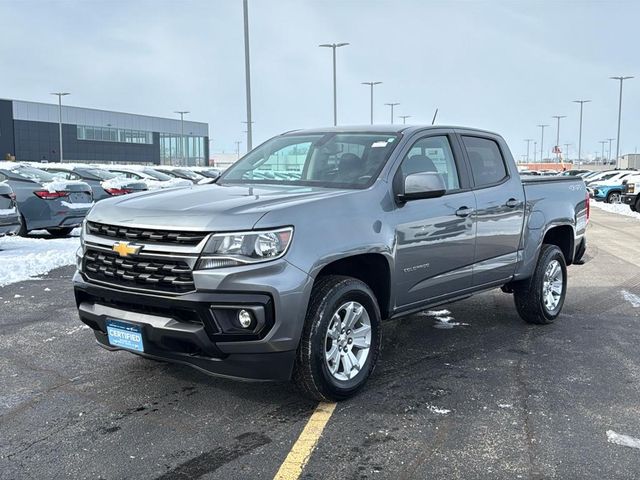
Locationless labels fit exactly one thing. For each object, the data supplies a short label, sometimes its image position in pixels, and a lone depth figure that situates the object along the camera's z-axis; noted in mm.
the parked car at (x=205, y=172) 38719
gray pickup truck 3859
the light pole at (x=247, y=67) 21984
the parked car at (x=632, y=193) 23594
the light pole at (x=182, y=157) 93650
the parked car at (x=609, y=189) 31391
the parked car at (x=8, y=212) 10234
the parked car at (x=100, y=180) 15797
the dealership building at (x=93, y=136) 80125
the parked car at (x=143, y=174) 25088
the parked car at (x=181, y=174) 33534
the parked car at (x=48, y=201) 12203
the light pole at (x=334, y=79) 36788
